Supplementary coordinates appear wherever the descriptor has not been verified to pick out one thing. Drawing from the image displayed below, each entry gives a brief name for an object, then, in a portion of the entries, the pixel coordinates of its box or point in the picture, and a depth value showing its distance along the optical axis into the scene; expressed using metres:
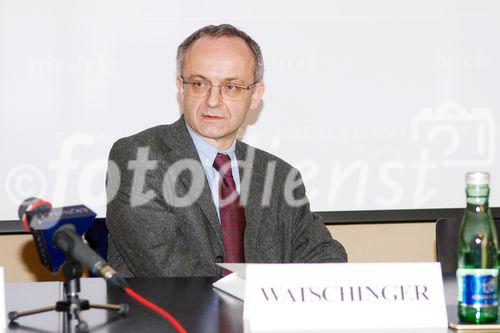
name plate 1.74
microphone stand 1.71
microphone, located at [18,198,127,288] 1.64
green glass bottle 1.73
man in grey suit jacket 2.29
